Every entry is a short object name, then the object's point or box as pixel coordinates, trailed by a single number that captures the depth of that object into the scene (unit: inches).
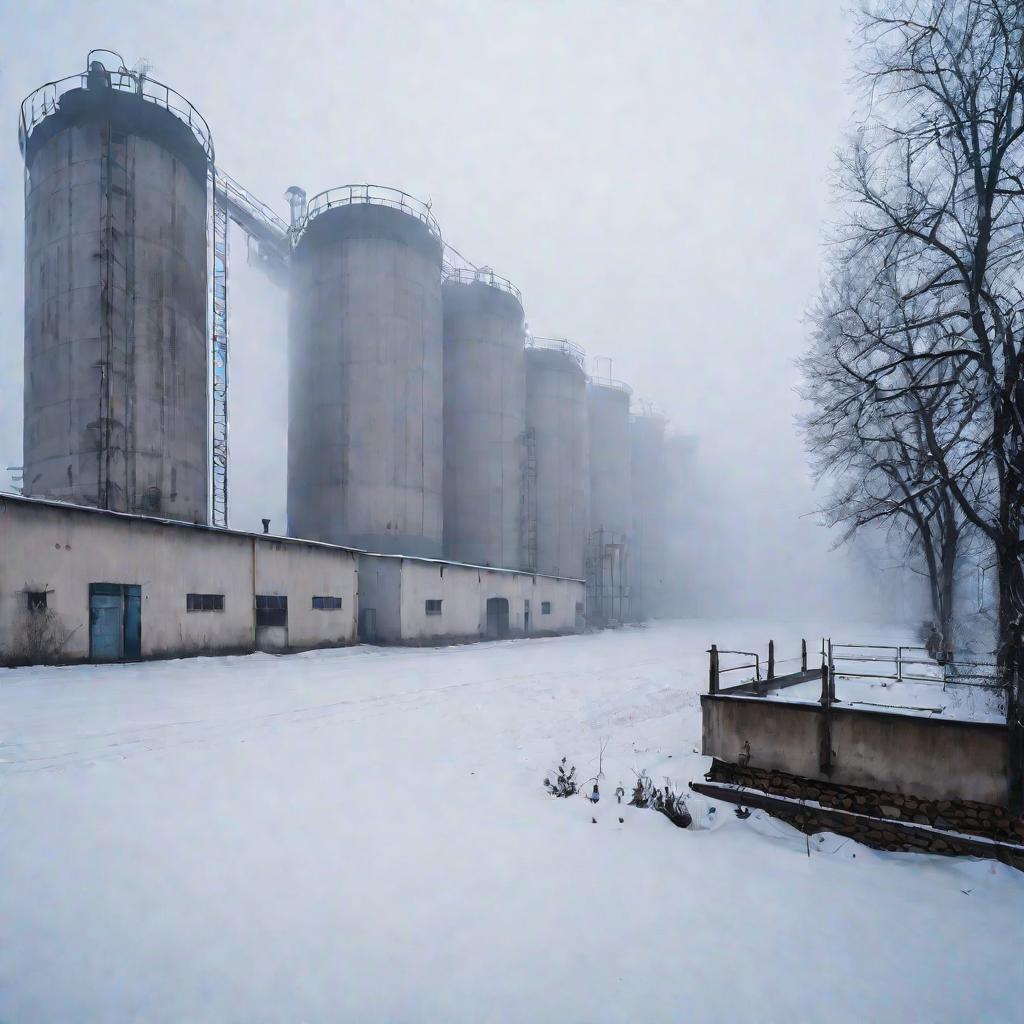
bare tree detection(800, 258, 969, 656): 560.1
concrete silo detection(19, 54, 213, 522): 780.6
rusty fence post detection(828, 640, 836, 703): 344.8
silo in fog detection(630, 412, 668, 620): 2272.4
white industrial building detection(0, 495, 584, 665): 520.7
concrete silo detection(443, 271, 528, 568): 1355.8
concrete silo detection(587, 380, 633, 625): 1889.8
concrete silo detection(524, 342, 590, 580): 1557.6
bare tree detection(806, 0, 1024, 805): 427.2
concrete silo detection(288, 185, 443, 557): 1061.1
